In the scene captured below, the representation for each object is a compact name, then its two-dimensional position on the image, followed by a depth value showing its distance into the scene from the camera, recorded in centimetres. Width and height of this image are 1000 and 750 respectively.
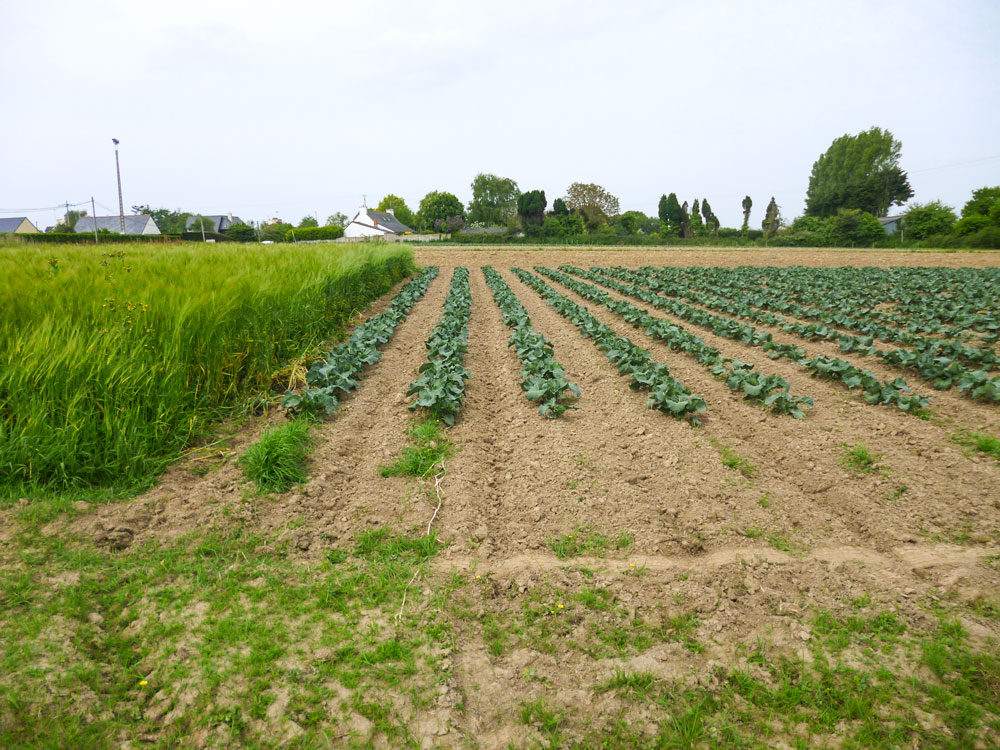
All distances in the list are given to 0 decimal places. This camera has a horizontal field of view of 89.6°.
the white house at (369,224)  8338
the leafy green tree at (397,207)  11868
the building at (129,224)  6216
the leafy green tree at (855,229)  5478
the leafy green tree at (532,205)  7856
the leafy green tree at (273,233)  6950
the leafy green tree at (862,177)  7369
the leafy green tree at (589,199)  8288
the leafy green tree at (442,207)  8775
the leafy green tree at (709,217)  8638
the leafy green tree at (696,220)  8400
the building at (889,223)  7378
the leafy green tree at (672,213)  8206
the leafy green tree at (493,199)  10081
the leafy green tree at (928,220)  5319
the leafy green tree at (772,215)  8919
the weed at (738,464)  421
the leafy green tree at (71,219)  6706
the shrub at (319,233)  5819
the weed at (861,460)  426
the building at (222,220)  9246
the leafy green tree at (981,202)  4756
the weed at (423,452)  416
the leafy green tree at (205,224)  8567
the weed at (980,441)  447
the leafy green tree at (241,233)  6153
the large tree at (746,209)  9025
